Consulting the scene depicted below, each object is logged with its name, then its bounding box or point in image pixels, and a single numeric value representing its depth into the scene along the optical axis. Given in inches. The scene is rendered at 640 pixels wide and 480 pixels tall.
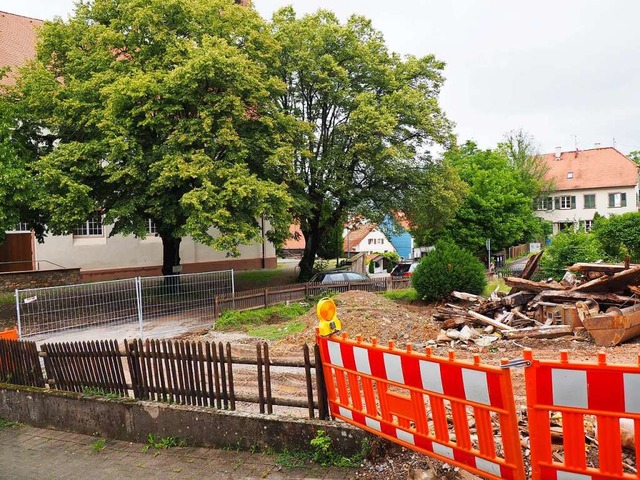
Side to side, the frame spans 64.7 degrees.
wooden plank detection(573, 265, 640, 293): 505.4
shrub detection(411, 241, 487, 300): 762.2
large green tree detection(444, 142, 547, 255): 1460.4
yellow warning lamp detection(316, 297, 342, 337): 193.9
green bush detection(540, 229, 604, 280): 972.6
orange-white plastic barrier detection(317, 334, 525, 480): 130.1
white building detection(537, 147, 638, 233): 2314.2
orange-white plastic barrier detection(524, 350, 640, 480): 111.0
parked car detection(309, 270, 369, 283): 903.9
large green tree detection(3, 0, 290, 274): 695.1
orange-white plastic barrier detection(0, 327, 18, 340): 445.8
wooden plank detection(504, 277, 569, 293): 577.0
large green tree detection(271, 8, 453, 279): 946.7
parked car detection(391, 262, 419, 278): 1545.2
